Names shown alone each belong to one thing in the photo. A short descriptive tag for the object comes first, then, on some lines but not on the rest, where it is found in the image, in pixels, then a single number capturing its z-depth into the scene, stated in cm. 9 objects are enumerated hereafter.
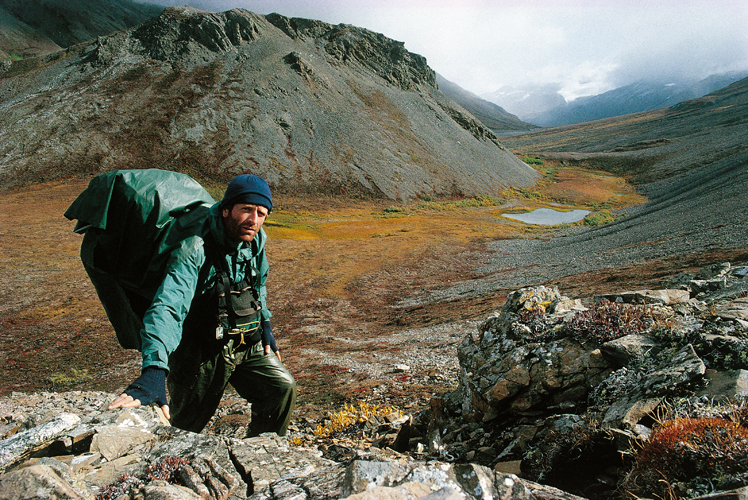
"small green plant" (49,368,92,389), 739
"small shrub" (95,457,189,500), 188
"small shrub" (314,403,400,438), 456
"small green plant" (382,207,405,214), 3624
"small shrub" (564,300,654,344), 370
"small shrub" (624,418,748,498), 190
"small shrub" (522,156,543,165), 7598
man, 273
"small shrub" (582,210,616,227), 3224
